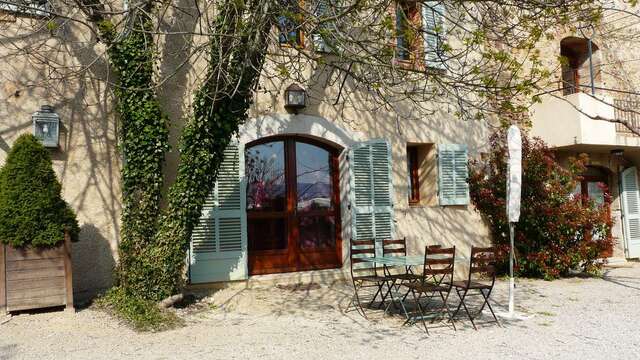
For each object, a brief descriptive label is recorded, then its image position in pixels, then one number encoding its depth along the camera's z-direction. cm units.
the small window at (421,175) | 956
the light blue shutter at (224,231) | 747
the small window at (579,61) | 1204
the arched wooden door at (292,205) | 820
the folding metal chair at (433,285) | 559
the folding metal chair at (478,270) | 561
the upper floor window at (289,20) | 523
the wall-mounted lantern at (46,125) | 655
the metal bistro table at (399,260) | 594
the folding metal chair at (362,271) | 643
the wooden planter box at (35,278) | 574
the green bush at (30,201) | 571
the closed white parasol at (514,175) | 640
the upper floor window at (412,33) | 552
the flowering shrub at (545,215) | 930
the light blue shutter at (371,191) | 870
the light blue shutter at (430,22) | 935
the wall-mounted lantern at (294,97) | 809
